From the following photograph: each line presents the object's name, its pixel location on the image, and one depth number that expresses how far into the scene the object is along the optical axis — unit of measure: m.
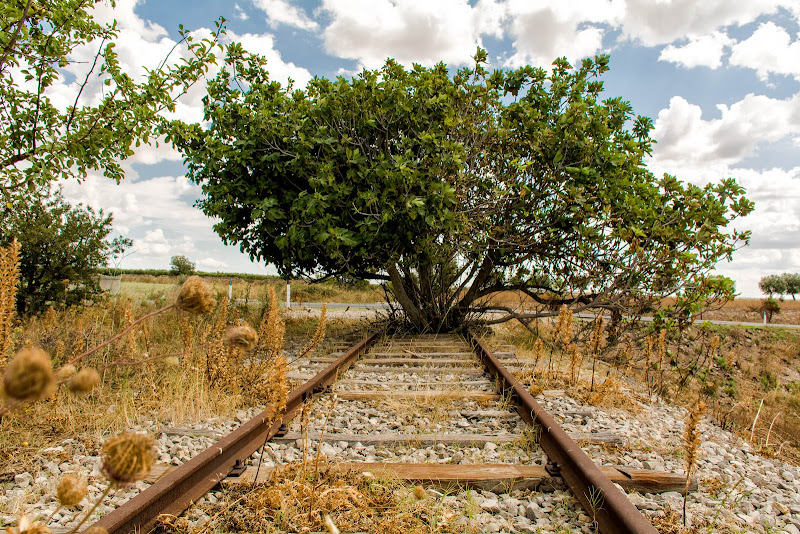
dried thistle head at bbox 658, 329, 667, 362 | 5.51
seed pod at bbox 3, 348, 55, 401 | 0.67
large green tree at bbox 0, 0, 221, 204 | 5.12
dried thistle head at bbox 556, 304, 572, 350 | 4.89
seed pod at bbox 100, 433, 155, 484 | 0.88
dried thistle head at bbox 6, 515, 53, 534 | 0.99
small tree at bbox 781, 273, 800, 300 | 39.84
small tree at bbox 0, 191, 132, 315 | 8.91
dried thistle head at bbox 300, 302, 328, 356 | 4.54
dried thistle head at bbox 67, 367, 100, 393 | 0.86
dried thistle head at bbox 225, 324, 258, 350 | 1.19
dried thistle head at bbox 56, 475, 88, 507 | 0.98
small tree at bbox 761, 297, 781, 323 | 23.39
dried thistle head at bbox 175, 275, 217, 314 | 1.18
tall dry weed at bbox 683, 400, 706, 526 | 2.48
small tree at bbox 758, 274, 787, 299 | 40.75
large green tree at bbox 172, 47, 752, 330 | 7.61
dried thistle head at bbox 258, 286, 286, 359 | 4.29
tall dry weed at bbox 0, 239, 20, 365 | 2.92
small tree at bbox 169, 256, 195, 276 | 37.09
